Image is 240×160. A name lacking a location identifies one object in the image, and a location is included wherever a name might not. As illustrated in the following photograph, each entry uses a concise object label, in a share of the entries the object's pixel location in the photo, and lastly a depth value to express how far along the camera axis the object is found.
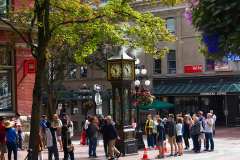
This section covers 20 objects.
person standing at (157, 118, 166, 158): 23.67
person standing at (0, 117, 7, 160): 20.50
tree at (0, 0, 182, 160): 17.08
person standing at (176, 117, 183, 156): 24.41
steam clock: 24.69
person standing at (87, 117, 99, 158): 24.00
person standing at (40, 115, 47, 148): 22.33
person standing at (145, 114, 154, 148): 27.37
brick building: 24.08
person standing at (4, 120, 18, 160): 19.83
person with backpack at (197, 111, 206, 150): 25.77
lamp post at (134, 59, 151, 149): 27.09
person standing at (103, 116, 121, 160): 21.59
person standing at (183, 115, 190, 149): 26.27
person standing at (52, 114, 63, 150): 20.16
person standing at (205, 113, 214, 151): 25.35
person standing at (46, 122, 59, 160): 19.92
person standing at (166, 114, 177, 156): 24.09
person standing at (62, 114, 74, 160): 20.23
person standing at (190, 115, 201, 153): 25.09
